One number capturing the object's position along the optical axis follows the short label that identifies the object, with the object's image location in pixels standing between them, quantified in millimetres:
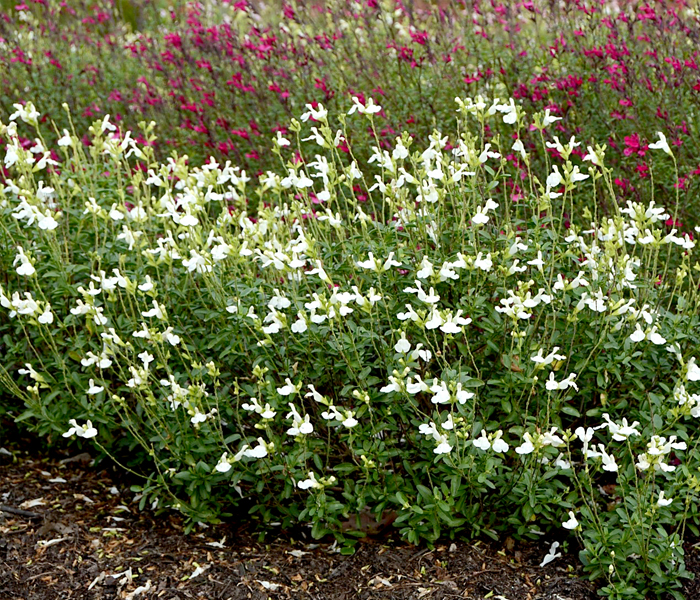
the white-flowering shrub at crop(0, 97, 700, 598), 2783
